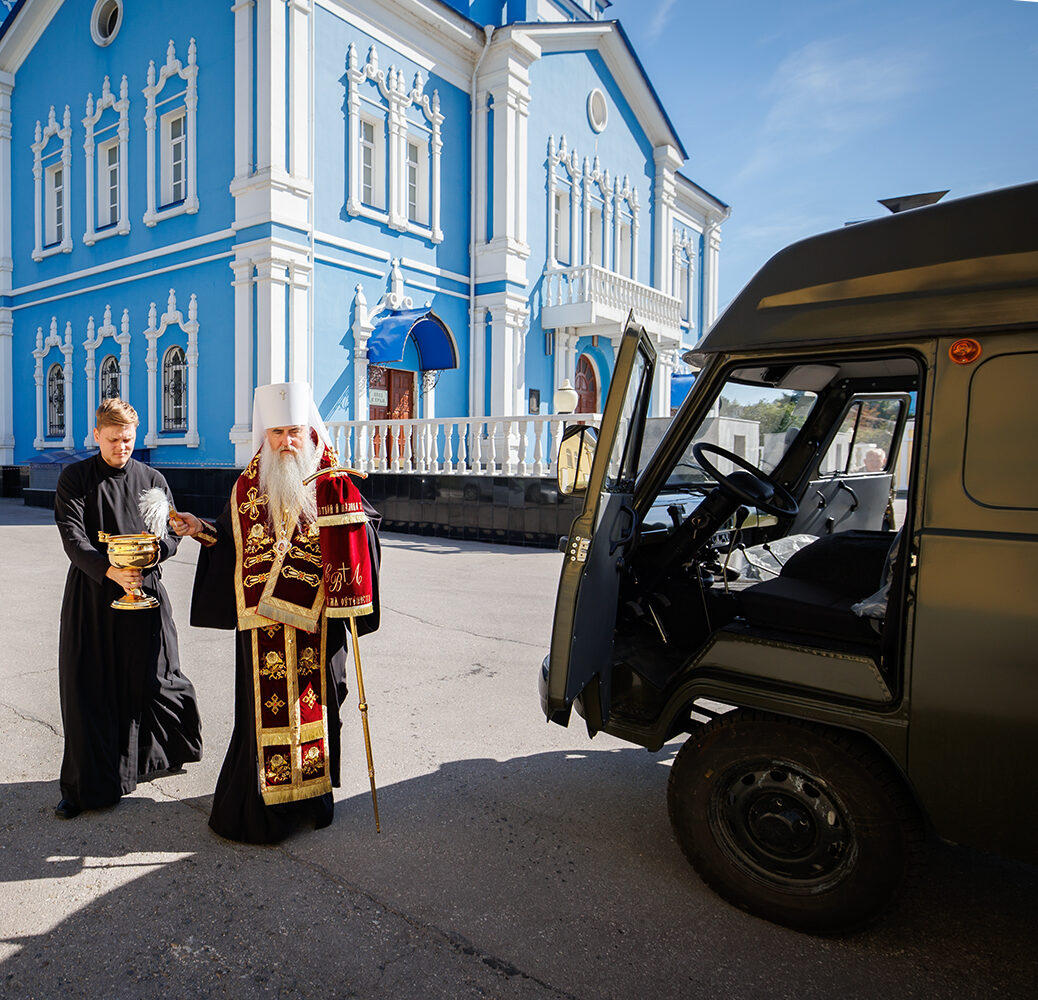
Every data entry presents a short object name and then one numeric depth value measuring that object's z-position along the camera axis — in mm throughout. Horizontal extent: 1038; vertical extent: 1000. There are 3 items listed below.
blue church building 14500
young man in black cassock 3381
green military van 2270
